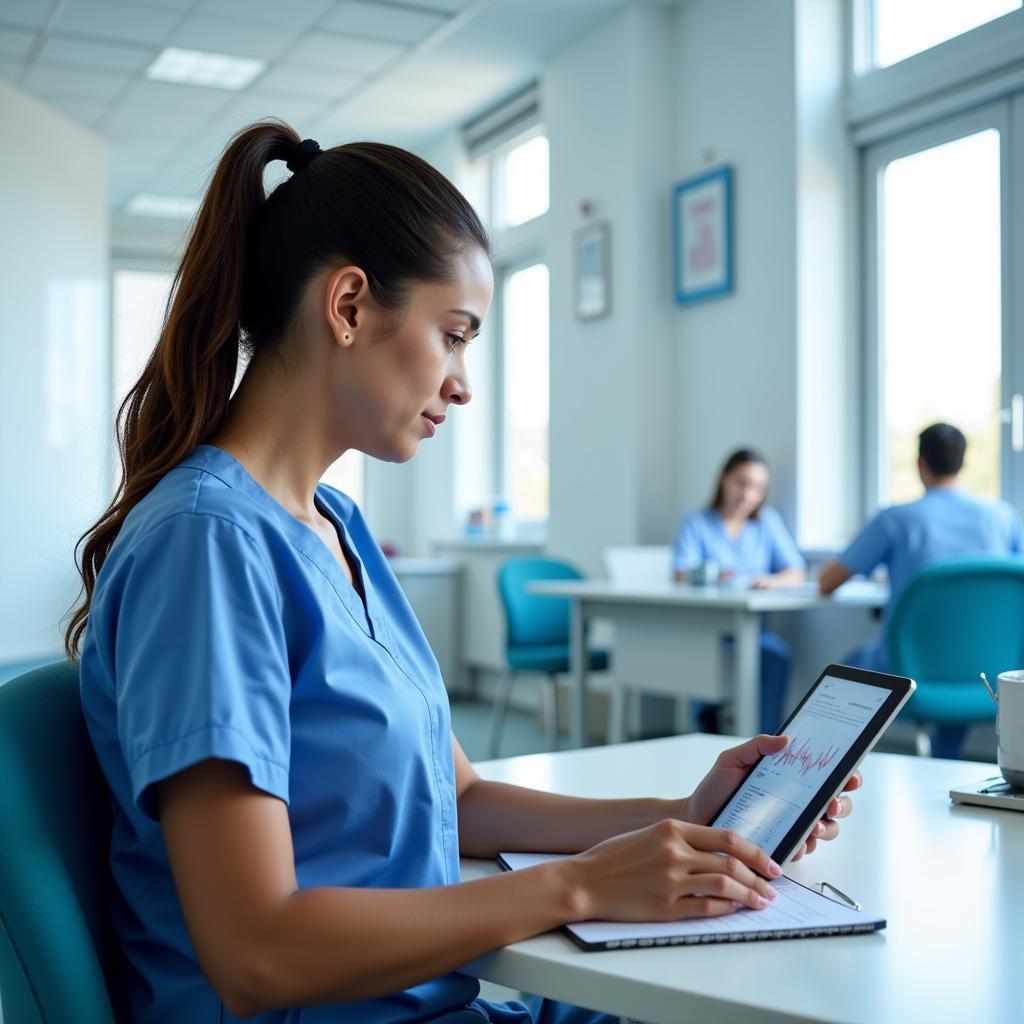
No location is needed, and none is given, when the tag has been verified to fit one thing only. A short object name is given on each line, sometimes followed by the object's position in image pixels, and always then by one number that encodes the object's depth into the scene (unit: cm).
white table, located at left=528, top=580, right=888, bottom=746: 342
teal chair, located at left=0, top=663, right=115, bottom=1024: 73
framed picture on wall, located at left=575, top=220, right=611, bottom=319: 517
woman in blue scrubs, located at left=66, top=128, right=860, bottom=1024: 71
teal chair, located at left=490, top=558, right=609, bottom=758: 445
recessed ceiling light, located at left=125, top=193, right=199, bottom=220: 792
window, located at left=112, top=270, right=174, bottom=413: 835
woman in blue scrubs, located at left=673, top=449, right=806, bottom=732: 428
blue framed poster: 470
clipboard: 74
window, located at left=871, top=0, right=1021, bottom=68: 390
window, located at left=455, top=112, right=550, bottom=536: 623
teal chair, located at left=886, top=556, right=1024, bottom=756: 301
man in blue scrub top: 344
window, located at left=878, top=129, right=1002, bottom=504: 392
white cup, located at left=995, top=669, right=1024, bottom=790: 108
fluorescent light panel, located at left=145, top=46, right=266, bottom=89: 536
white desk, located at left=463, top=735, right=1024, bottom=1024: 65
